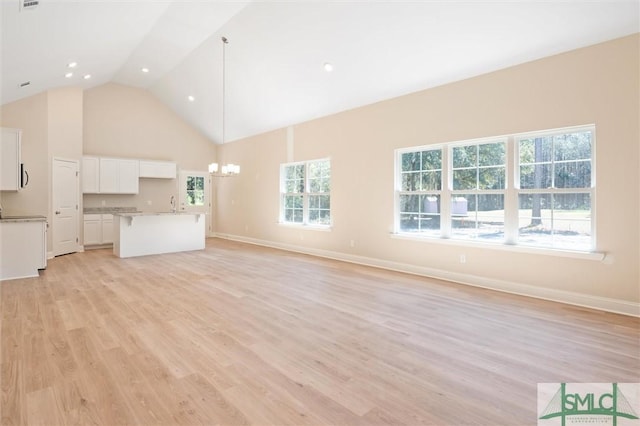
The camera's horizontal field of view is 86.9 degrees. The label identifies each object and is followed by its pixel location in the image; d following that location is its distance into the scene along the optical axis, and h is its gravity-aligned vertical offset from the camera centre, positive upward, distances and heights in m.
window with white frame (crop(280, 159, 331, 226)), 7.16 +0.35
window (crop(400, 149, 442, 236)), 5.25 +0.28
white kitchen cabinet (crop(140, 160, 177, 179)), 8.87 +1.07
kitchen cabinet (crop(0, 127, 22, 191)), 5.08 +0.76
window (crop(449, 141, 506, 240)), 4.57 +0.24
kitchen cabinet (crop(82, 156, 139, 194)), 7.91 +0.82
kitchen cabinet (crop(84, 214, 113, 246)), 7.93 -0.48
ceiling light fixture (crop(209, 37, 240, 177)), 6.14 +2.70
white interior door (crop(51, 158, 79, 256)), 6.89 +0.06
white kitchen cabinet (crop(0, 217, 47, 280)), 4.86 -0.56
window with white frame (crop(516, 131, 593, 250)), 3.88 +0.21
